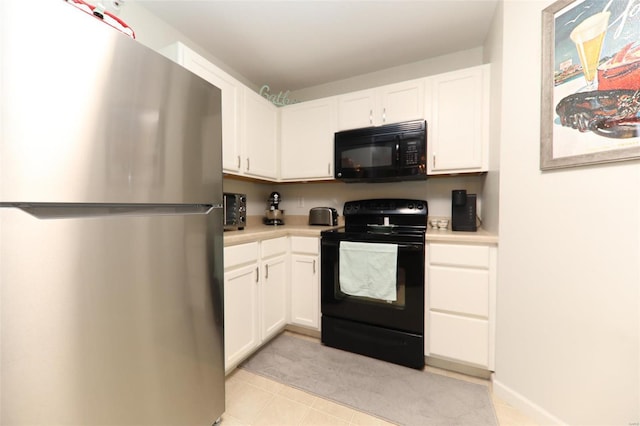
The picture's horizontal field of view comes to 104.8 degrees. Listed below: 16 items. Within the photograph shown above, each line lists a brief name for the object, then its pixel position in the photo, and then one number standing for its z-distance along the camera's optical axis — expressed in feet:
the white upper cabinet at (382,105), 6.25
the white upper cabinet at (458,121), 5.70
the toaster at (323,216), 7.65
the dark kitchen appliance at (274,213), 8.11
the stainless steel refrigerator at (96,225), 1.99
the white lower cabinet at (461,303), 4.89
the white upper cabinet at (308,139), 7.26
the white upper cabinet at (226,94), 4.66
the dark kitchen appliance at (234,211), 5.78
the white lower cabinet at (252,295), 4.85
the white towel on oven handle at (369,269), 5.47
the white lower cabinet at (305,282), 6.45
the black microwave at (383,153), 6.15
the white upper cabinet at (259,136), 6.34
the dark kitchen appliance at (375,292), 5.34
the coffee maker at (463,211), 5.76
